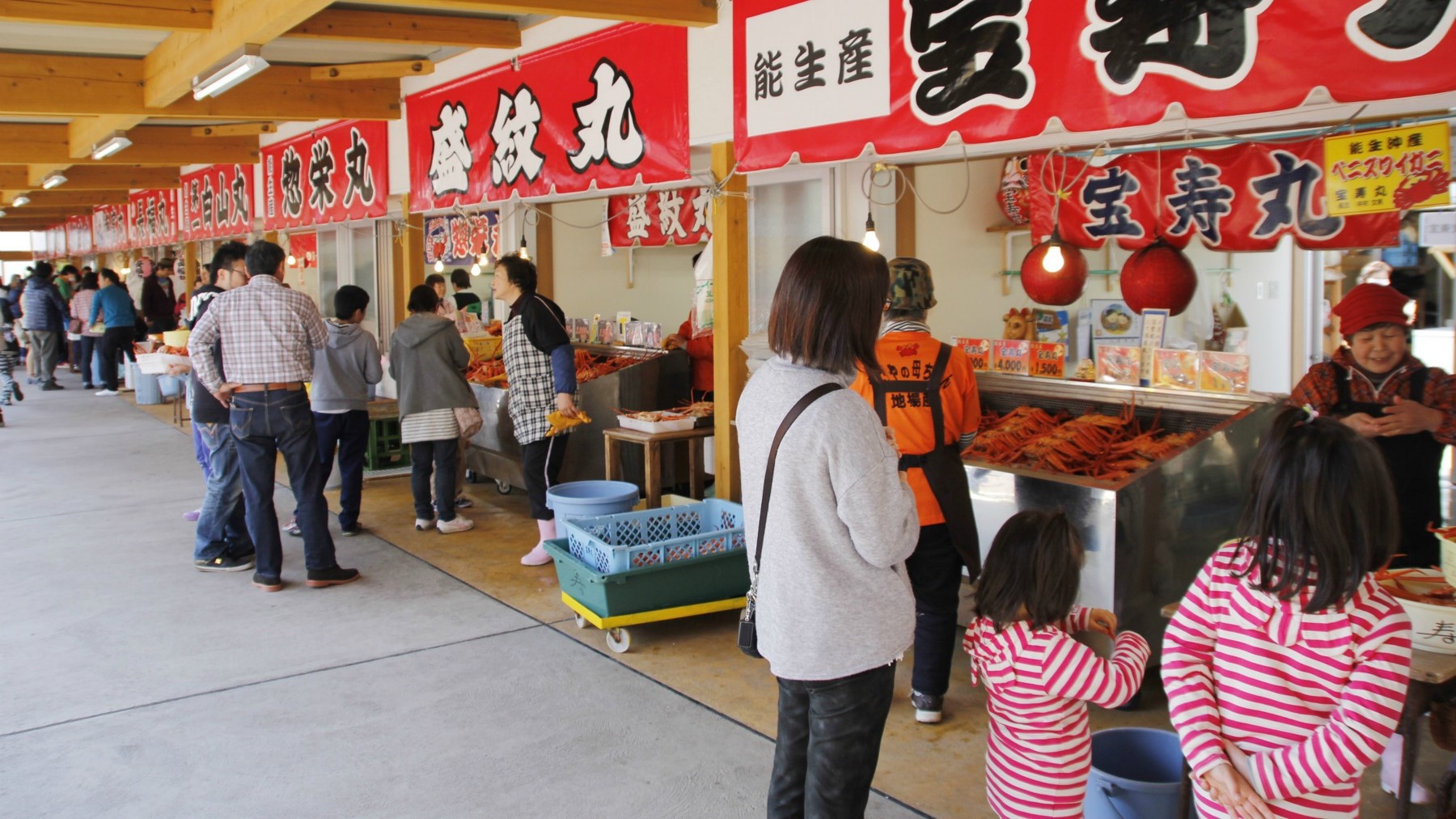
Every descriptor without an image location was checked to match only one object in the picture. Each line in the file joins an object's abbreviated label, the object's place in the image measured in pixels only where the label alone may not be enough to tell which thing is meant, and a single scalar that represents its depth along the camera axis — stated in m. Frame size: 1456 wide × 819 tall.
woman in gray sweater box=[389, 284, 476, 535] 7.39
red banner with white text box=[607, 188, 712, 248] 10.70
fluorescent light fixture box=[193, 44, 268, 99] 7.09
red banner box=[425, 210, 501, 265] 10.41
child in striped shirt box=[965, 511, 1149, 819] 2.87
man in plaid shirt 5.90
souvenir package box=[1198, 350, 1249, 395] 5.15
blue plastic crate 5.18
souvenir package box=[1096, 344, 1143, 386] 5.59
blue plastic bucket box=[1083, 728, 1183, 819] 2.95
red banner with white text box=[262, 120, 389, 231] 11.13
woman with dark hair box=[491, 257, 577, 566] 6.46
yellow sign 4.64
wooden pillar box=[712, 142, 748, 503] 6.83
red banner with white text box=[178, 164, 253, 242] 15.51
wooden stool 6.97
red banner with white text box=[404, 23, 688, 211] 7.06
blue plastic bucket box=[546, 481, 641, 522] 6.09
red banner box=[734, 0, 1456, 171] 3.76
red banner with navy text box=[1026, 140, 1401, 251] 5.89
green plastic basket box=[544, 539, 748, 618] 5.10
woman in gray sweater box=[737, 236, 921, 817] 2.52
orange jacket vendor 4.07
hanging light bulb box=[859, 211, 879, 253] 6.17
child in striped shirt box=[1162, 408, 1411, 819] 2.11
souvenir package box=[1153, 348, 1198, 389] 5.34
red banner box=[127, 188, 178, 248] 19.84
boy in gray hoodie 7.20
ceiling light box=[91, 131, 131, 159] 11.32
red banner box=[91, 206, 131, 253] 23.91
